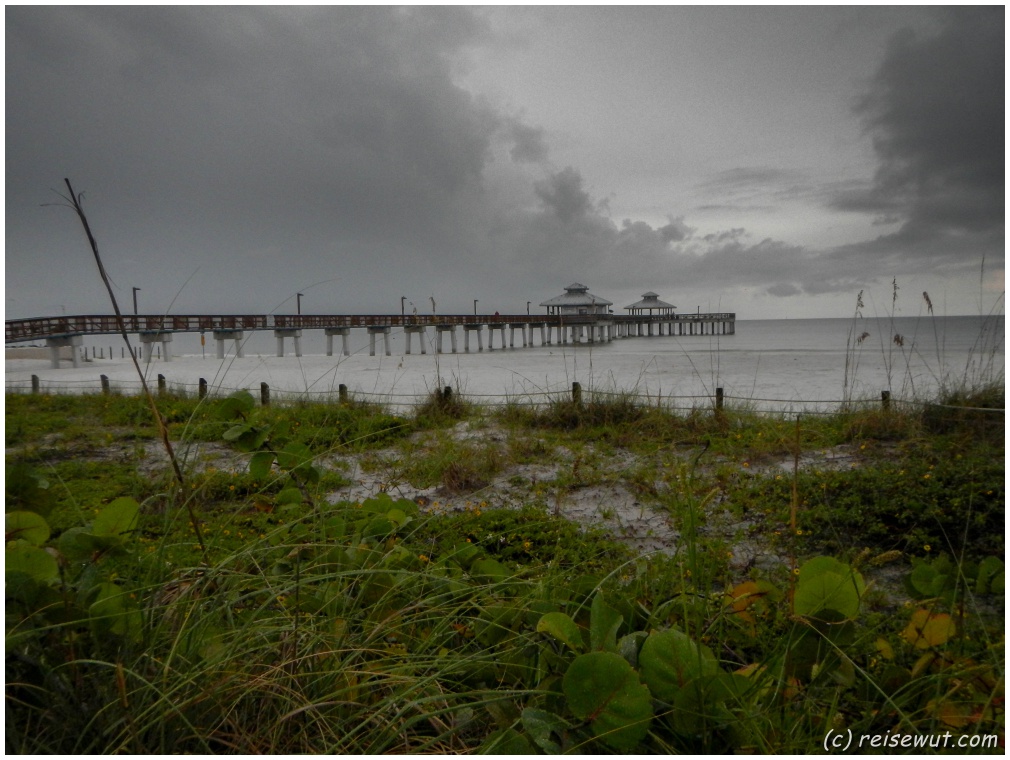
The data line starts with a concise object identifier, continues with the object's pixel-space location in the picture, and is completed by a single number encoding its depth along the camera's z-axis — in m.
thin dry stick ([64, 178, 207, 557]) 1.10
